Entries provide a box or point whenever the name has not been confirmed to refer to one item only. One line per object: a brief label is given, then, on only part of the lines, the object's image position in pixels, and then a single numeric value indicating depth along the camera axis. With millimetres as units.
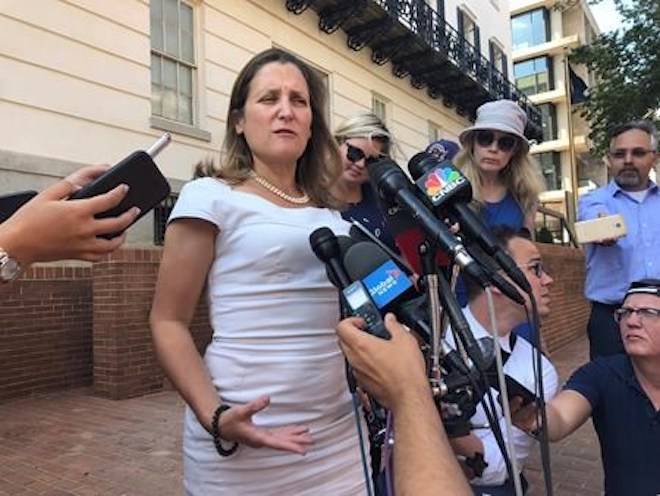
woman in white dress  1724
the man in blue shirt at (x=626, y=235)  3664
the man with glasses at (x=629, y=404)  2574
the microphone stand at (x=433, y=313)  1298
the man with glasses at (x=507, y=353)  2170
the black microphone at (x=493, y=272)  1384
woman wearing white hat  3471
